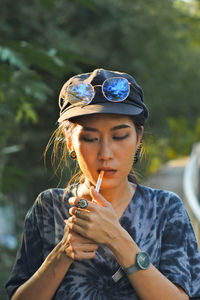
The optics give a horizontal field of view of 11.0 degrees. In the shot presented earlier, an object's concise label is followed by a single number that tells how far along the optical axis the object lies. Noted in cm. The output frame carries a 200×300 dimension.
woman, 194
